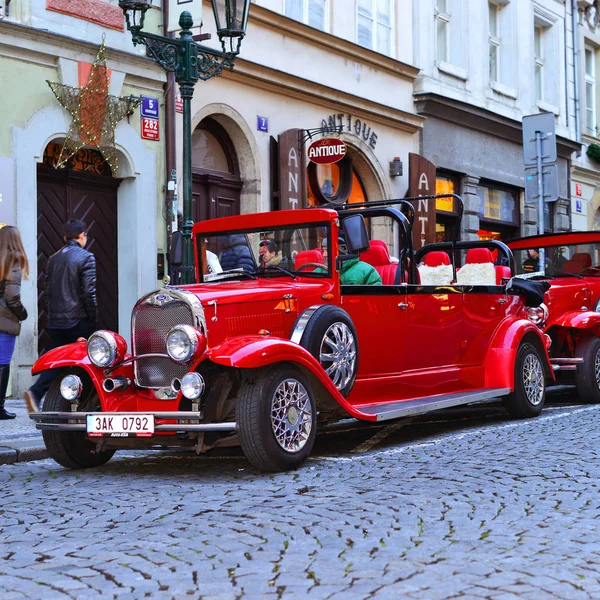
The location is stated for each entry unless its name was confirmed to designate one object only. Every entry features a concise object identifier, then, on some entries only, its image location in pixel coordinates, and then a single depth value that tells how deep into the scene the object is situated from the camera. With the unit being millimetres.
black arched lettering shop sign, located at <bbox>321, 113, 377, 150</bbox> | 17172
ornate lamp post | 10297
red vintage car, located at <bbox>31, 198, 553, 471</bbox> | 6742
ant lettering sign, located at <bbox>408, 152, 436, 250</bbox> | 18281
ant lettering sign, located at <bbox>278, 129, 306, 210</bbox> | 15773
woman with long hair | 9898
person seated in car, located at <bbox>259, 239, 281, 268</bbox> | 8227
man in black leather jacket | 9867
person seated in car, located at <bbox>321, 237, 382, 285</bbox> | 8031
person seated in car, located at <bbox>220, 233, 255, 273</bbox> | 8336
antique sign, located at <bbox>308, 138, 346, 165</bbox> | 15742
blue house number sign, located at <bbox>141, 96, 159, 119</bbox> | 13594
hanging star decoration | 12562
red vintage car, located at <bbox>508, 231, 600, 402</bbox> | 11336
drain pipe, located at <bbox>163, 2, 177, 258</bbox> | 13867
